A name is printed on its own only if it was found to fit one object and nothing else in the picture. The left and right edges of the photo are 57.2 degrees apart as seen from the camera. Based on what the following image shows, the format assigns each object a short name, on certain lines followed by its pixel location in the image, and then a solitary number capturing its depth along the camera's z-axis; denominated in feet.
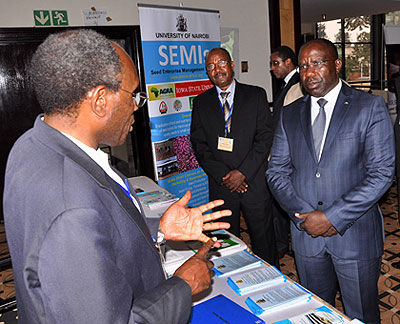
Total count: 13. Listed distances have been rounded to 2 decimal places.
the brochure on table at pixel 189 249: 5.45
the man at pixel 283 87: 11.30
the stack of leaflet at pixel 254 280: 4.62
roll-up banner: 12.04
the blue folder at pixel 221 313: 4.04
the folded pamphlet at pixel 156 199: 7.83
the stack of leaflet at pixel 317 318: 3.90
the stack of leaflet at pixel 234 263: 5.12
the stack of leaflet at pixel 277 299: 4.19
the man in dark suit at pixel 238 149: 9.26
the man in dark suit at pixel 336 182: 5.73
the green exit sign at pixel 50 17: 11.28
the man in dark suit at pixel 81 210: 2.47
